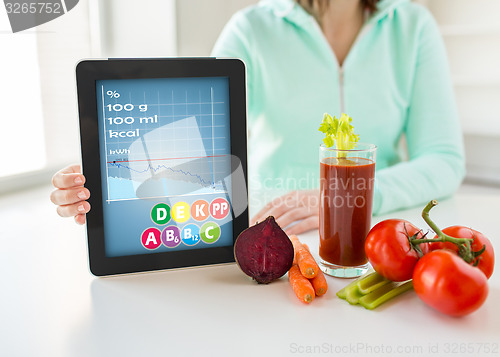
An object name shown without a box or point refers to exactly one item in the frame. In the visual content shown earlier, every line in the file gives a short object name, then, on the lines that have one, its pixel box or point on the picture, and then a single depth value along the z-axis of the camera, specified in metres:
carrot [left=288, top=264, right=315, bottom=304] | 0.72
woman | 1.57
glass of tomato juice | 0.78
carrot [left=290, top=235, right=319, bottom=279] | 0.75
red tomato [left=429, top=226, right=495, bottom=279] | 0.73
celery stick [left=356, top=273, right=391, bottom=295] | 0.73
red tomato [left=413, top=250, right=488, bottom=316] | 0.63
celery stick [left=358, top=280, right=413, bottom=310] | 0.71
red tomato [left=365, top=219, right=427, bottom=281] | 0.72
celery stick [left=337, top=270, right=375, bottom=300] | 0.74
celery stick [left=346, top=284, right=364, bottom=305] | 0.72
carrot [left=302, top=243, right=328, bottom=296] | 0.74
